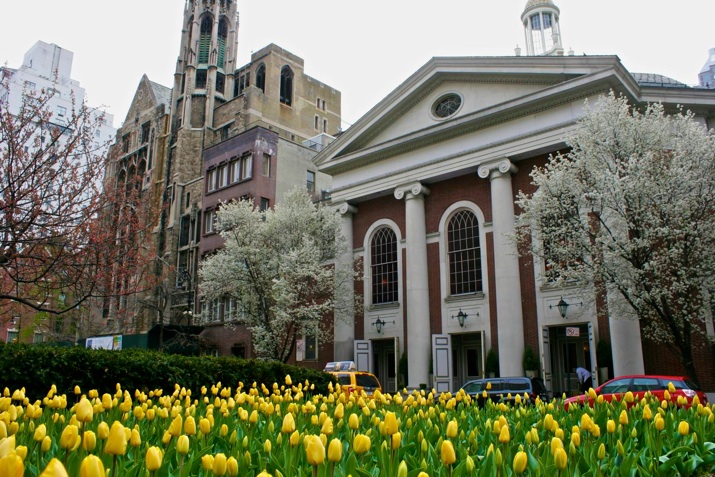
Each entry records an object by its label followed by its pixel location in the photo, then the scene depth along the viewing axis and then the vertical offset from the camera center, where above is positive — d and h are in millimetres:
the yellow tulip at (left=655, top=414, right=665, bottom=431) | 5176 -510
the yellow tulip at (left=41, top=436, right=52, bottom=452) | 3801 -509
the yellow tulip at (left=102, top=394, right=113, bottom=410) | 5930 -379
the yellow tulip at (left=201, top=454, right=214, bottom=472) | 3182 -519
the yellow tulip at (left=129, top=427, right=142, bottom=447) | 3904 -484
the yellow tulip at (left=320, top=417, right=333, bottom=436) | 4288 -453
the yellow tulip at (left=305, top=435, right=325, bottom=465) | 3095 -451
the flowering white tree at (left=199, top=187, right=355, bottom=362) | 32156 +5069
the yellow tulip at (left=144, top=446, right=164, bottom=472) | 2959 -473
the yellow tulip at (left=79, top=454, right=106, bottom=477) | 2281 -394
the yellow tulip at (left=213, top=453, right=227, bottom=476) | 3084 -519
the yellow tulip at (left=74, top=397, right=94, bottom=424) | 4305 -342
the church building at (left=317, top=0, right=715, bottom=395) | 27016 +7681
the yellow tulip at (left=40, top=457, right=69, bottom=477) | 2010 -356
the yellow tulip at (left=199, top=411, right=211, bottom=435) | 4383 -454
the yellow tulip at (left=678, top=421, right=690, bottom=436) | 5176 -549
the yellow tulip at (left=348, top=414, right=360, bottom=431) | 4574 -440
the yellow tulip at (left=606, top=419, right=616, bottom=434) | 5121 -528
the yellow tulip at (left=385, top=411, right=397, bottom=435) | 4071 -406
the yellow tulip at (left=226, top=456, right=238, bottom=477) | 3123 -533
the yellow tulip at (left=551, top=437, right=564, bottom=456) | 3689 -492
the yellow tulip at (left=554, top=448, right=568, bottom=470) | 3559 -556
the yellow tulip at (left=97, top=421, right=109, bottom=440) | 3879 -433
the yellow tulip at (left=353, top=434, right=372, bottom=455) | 3664 -487
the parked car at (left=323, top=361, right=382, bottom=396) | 22866 -613
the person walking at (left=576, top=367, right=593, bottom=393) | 25312 -557
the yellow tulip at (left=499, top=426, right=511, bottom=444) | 4250 -498
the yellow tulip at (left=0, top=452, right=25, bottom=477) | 2125 -362
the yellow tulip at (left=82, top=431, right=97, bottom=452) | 3595 -463
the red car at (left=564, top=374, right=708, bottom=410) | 16297 -595
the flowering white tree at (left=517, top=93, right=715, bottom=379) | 20125 +5212
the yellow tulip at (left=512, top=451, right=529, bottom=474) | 3424 -557
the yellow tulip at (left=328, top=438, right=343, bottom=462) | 3186 -464
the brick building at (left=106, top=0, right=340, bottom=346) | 45906 +23784
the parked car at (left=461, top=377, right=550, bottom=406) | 19930 -773
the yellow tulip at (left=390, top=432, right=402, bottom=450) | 3943 -500
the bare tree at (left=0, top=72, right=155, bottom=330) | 14062 +3879
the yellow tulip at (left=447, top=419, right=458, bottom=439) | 4388 -477
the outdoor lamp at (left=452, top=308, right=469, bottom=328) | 30023 +2327
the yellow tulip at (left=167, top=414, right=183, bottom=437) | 4102 -428
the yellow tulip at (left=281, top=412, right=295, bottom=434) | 4234 -427
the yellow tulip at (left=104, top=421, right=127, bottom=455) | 3224 -413
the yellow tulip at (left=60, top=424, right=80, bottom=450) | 3553 -441
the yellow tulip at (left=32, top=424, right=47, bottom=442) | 3719 -429
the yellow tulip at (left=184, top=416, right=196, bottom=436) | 4090 -423
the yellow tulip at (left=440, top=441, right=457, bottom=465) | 3309 -492
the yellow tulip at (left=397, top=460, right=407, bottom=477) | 3008 -535
